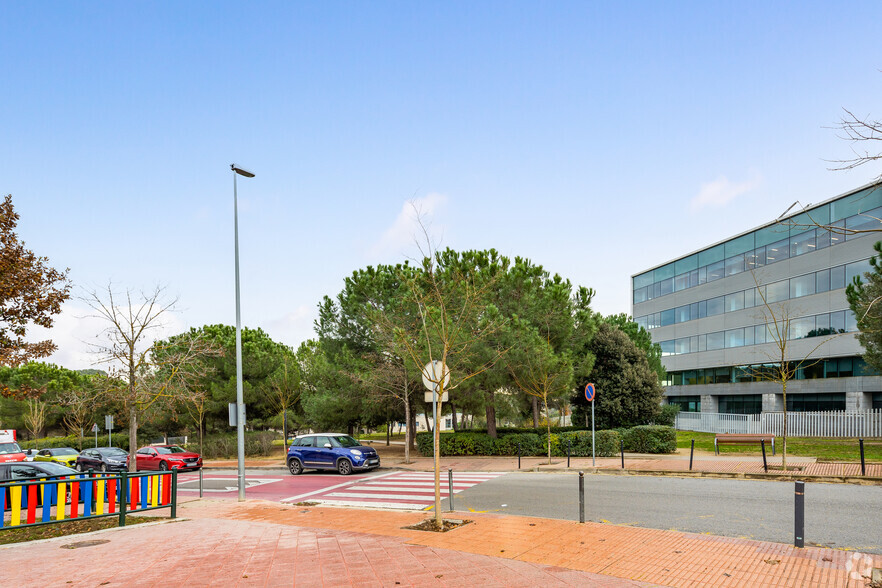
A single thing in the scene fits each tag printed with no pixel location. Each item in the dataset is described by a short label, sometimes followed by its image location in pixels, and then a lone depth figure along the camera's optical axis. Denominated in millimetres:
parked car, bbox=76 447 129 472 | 27870
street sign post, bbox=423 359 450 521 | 10041
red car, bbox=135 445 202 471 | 27328
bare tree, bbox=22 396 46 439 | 44281
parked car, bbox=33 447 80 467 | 29075
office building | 35500
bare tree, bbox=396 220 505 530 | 22172
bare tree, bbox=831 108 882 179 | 4992
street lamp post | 16000
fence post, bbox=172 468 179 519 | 12238
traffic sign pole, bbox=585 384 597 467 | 20006
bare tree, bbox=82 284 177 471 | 16234
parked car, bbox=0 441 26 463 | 26625
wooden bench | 24153
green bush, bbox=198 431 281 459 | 35125
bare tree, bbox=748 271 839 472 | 38062
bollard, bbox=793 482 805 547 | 8117
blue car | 21797
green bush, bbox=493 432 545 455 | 25344
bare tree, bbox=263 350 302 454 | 36875
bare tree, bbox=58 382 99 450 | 42756
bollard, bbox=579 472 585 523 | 10095
